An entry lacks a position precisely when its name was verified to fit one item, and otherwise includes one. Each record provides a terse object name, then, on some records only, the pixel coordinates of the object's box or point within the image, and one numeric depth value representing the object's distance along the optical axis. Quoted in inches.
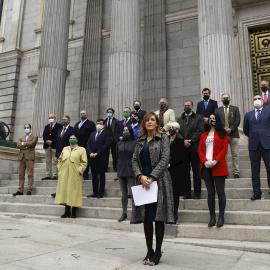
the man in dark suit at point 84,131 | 366.3
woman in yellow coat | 279.3
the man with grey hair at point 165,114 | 314.0
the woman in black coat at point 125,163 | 257.9
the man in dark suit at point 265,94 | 302.0
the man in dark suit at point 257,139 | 237.5
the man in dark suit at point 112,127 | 361.1
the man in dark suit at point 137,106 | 355.6
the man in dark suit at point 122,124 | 334.6
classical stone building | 411.2
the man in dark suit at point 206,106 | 324.8
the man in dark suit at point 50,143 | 385.1
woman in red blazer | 209.3
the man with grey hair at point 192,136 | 257.9
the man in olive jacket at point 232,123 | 287.3
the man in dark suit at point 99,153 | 301.3
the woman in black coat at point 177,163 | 219.9
